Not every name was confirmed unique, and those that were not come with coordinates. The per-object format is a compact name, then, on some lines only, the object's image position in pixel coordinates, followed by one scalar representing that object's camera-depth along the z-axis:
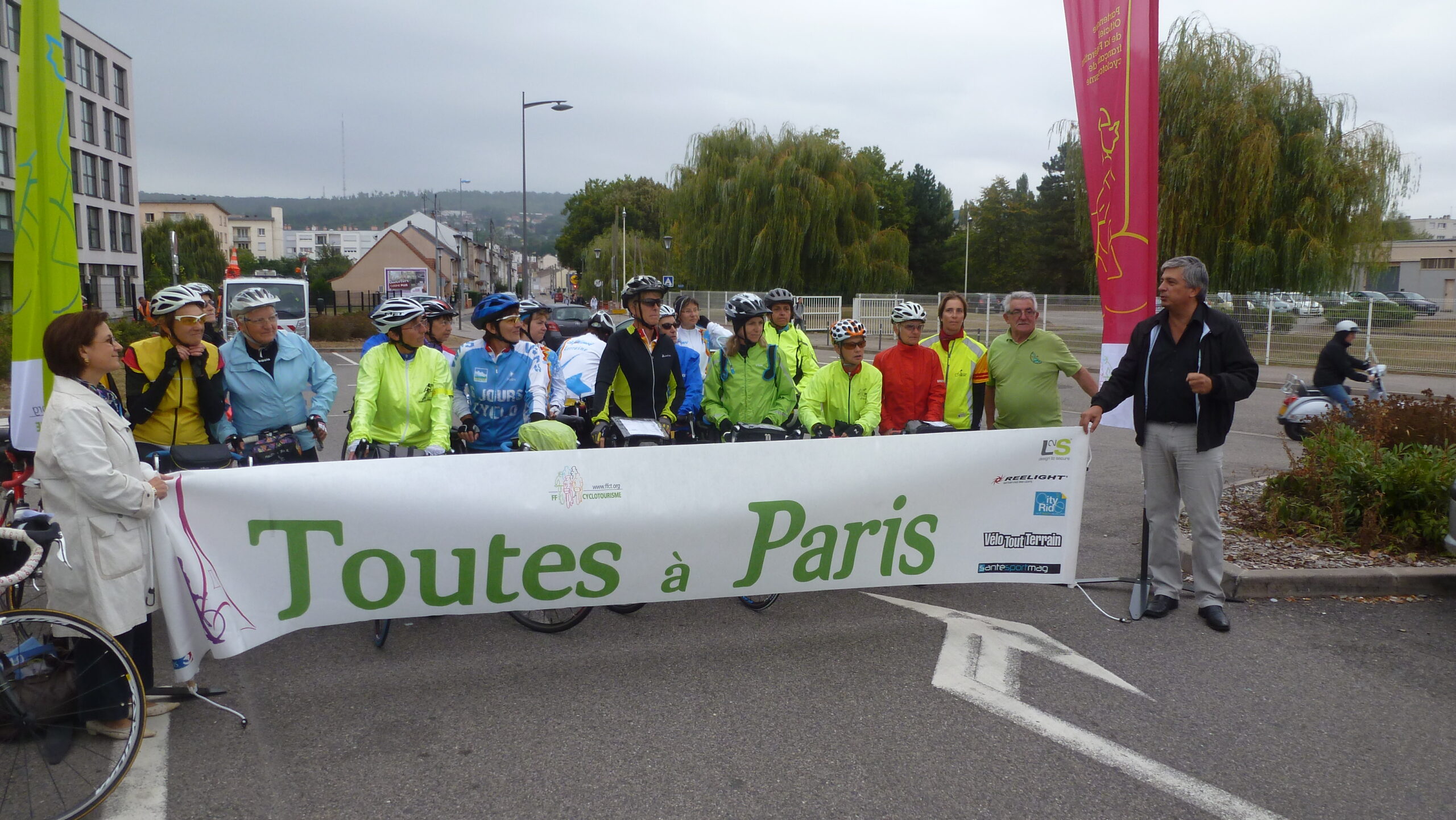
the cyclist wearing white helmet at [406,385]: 5.65
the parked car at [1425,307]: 21.89
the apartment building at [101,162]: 48.56
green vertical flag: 4.90
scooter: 12.23
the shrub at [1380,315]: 21.66
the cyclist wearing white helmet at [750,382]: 6.64
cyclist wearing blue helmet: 6.18
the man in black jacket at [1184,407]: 5.23
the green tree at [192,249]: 87.50
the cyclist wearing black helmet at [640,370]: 6.52
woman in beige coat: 3.50
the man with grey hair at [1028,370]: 6.50
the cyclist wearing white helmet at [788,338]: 7.67
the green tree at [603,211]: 95.44
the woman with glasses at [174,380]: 5.32
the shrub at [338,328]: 36.03
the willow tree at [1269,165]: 28.03
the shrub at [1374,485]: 6.42
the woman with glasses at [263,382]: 5.67
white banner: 4.29
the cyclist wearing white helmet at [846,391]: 6.35
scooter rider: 12.33
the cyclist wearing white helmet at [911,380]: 6.61
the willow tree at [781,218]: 41.91
